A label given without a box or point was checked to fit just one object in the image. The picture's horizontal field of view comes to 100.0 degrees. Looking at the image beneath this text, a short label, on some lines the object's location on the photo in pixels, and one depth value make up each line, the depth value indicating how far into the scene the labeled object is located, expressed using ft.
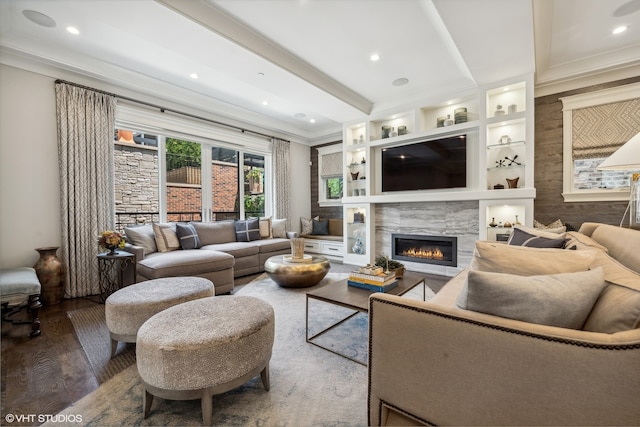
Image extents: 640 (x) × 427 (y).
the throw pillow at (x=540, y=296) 2.67
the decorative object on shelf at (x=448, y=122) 13.08
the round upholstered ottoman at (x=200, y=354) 4.03
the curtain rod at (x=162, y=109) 10.50
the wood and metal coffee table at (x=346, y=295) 5.97
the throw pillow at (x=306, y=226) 19.62
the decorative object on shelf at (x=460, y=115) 12.75
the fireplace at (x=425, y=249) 13.56
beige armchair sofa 2.22
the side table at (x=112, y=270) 9.75
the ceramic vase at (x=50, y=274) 9.28
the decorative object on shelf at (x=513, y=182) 11.68
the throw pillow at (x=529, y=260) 3.46
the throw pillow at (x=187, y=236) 12.55
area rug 4.29
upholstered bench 6.86
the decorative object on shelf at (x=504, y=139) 11.87
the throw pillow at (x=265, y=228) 15.98
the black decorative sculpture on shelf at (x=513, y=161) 11.91
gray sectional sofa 9.95
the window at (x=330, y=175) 19.42
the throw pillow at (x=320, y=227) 19.31
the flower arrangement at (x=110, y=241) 9.57
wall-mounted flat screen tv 13.07
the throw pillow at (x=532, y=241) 5.48
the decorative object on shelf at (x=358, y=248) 16.48
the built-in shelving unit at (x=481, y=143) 11.29
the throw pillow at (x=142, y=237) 11.28
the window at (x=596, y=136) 10.20
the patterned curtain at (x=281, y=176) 18.37
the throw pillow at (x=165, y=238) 11.90
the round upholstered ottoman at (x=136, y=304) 5.82
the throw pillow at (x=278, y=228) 16.60
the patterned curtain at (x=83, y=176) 10.13
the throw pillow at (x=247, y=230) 15.10
